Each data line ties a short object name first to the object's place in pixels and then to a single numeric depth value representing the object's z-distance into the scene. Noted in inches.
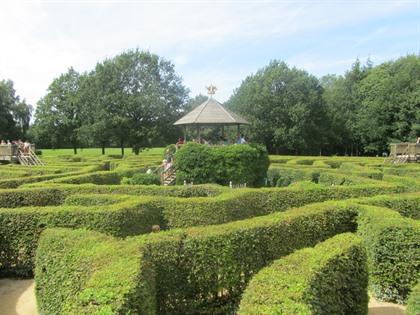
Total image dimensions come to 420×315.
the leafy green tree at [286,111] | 2031.3
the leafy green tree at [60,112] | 2450.8
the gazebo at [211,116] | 896.3
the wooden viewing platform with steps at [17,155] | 1256.2
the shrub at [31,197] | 494.6
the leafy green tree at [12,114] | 2377.7
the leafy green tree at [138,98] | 1820.9
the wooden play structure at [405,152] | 1193.4
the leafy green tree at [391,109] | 1959.9
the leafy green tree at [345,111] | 2257.6
